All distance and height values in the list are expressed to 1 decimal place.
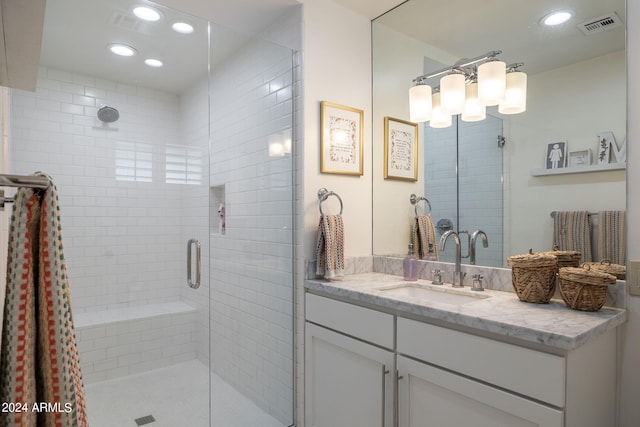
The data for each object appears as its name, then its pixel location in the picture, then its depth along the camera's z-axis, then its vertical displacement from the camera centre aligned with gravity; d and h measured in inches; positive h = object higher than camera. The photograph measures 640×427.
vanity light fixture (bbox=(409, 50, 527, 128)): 71.5 +27.4
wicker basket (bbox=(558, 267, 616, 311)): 53.4 -10.1
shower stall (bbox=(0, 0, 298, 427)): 83.6 -0.5
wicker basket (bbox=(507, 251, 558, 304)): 59.4 -9.4
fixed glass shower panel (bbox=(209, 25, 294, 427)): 89.2 -3.6
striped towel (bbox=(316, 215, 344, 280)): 82.7 -6.9
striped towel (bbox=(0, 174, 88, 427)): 19.3 -5.5
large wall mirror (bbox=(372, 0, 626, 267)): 61.5 +18.8
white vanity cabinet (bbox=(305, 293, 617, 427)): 47.0 -24.2
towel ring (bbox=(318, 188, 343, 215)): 87.9 +5.7
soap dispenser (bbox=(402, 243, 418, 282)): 86.0 -11.6
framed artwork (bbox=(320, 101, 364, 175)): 88.5 +19.9
